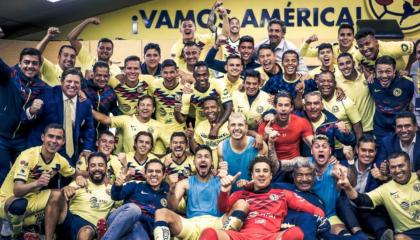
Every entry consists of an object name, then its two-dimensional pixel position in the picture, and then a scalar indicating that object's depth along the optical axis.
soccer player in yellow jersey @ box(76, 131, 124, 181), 6.66
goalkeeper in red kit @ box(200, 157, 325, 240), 5.65
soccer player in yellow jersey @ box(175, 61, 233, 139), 7.24
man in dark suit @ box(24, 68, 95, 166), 6.64
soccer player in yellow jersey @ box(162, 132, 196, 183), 6.64
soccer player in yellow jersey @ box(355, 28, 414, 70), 7.50
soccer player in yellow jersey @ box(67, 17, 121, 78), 7.86
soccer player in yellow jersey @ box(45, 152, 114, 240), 6.04
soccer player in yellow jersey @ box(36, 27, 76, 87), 7.11
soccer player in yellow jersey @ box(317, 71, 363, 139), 7.02
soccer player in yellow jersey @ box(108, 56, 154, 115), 7.45
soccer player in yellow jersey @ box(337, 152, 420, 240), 5.96
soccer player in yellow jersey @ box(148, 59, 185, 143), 7.40
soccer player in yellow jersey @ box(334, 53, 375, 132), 7.32
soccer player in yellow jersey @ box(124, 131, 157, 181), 6.63
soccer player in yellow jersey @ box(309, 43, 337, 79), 7.63
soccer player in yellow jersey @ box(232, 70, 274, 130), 7.02
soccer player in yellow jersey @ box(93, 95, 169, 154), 7.18
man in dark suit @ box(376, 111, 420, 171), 6.37
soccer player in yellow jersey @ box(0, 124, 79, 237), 6.08
